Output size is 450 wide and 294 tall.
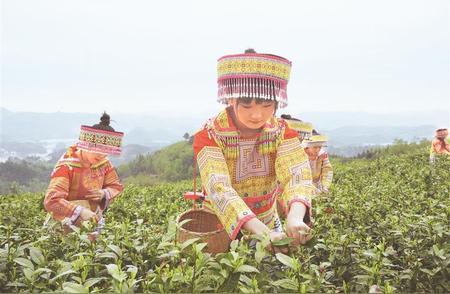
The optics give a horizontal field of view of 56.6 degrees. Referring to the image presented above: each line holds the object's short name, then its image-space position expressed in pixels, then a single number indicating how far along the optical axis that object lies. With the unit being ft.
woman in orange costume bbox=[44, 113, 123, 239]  12.01
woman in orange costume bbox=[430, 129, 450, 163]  35.81
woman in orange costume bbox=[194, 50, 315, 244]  8.20
